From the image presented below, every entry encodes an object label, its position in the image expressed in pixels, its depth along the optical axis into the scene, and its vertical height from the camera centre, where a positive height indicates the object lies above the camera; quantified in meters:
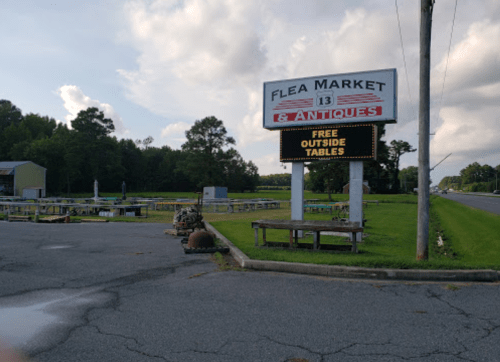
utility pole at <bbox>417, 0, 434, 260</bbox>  8.27 +1.44
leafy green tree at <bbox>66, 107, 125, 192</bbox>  66.69 +7.61
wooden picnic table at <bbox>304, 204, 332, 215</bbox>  27.14 -1.38
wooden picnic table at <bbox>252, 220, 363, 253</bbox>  9.52 -0.89
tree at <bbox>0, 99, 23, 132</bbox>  93.69 +19.05
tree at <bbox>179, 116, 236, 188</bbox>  68.25 +7.39
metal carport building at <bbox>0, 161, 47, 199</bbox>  49.12 +1.35
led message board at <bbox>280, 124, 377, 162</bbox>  11.91 +1.66
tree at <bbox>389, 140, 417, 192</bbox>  113.84 +14.04
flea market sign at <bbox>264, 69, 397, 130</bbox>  11.91 +3.14
